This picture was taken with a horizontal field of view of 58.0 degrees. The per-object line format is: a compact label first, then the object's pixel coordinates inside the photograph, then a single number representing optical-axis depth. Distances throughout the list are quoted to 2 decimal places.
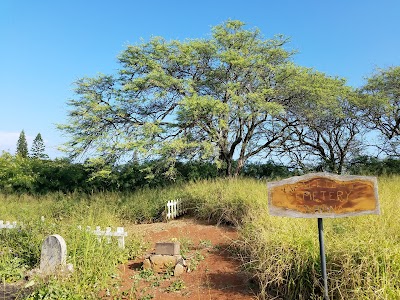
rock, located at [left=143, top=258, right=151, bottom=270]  5.72
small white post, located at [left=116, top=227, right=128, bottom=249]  6.42
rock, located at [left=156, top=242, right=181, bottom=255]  5.82
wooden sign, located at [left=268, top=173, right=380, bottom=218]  4.30
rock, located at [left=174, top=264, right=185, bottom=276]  5.47
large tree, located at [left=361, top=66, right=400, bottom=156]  15.73
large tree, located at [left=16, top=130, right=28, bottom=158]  43.97
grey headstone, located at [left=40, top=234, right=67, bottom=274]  5.31
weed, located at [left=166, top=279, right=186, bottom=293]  4.95
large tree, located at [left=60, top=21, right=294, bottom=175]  12.43
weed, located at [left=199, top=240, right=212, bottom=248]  6.81
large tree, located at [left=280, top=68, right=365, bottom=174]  14.16
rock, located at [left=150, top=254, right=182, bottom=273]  5.64
